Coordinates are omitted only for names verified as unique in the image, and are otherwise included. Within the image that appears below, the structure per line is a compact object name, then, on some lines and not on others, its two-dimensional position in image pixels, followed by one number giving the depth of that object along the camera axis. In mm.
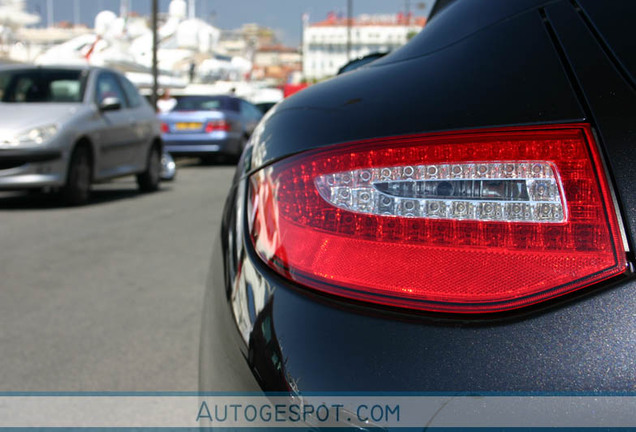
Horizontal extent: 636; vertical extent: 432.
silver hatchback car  8016
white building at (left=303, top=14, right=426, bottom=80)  117312
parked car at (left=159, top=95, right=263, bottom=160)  15664
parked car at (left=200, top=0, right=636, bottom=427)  1032
